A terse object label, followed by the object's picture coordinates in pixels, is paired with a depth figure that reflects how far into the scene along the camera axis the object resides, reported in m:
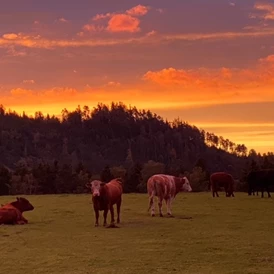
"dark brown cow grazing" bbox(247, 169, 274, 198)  38.88
